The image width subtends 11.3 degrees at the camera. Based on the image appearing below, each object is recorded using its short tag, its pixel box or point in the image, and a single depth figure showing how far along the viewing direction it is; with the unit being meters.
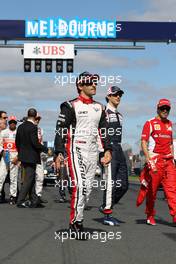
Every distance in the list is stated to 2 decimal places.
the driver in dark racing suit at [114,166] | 12.11
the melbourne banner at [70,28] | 47.79
